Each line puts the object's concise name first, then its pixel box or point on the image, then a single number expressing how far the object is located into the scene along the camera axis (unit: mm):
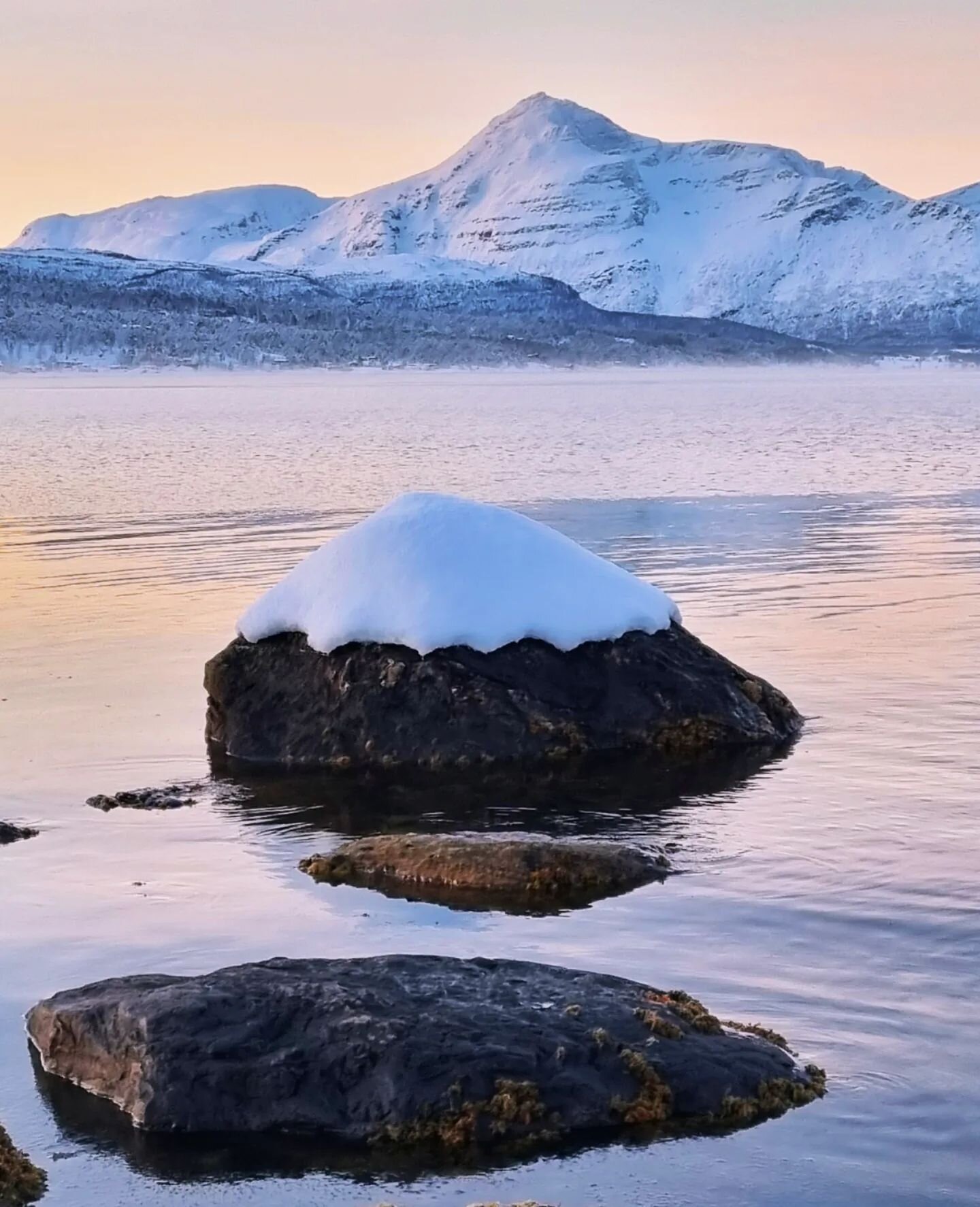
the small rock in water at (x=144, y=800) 11281
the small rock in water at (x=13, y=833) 10438
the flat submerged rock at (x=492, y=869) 9234
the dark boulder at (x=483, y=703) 12344
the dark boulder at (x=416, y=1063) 6309
